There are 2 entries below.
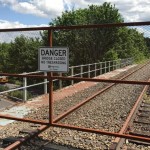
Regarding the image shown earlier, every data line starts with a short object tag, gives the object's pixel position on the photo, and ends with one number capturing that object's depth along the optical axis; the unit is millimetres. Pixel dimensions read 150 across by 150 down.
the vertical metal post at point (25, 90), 5760
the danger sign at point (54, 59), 3299
